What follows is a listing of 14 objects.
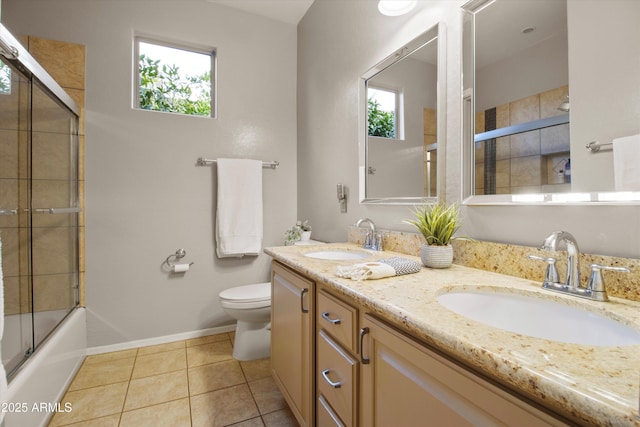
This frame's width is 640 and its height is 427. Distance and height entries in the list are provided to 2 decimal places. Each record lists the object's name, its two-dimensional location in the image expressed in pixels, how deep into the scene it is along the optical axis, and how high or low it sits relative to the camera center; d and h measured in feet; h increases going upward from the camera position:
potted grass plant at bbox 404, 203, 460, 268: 3.73 -0.25
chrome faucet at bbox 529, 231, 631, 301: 2.40 -0.53
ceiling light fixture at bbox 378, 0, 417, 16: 4.81 +3.38
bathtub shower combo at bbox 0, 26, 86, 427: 4.44 -0.27
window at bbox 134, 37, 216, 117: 7.88 +3.73
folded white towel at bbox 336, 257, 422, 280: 3.19 -0.62
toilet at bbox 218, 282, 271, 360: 6.59 -2.32
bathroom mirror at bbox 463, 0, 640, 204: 2.63 +1.20
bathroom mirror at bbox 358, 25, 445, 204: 4.52 +1.54
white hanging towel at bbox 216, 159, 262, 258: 8.14 +0.18
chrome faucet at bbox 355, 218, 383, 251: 5.33 -0.44
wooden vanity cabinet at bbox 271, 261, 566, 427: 1.73 -1.31
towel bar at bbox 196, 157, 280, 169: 8.05 +1.43
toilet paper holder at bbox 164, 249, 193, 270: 7.80 -1.07
